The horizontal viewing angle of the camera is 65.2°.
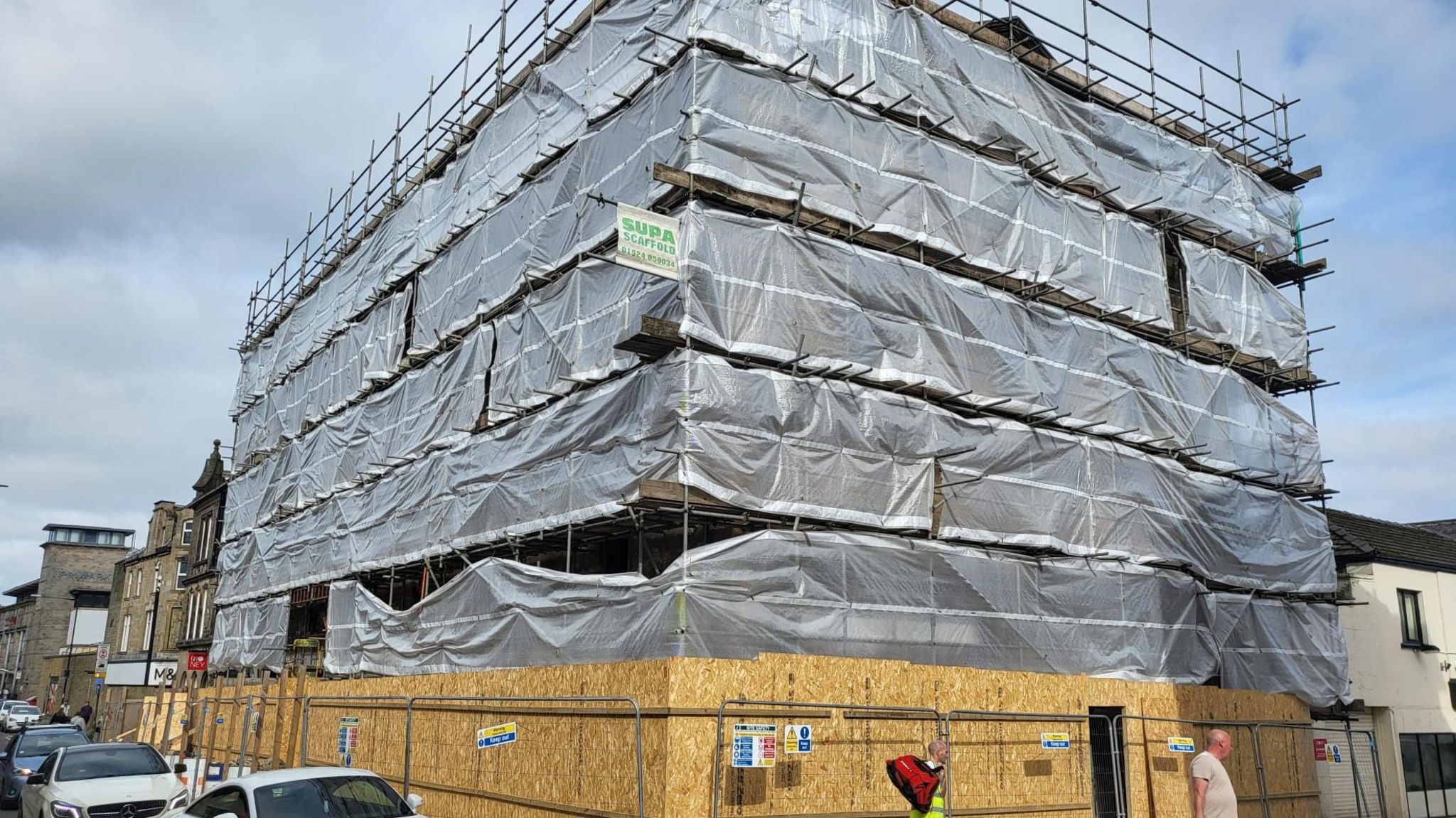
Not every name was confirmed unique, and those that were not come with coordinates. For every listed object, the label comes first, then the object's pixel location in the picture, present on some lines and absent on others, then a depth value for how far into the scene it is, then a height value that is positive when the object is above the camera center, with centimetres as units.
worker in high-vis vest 1116 -40
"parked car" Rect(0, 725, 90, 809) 2033 -75
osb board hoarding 1231 -31
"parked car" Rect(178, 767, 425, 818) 1052 -77
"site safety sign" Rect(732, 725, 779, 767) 1200 -30
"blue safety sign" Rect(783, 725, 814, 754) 1270 -24
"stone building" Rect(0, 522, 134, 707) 7919 +740
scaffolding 1616 +638
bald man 1078 -63
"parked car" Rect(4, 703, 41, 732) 5572 -30
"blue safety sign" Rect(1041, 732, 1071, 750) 1499 -28
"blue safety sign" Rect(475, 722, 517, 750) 1308 -24
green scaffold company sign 1416 +584
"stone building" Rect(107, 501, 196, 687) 5253 +541
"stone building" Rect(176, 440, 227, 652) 4594 +564
